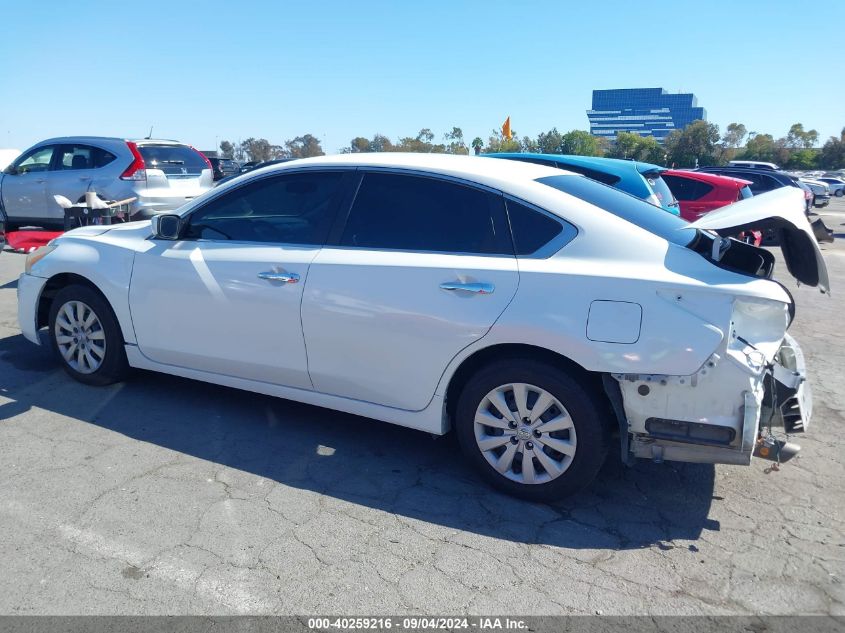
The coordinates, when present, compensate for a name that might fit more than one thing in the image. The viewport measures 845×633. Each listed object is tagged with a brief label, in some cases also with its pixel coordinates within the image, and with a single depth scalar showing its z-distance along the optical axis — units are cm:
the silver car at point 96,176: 997
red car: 1237
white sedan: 328
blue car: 865
